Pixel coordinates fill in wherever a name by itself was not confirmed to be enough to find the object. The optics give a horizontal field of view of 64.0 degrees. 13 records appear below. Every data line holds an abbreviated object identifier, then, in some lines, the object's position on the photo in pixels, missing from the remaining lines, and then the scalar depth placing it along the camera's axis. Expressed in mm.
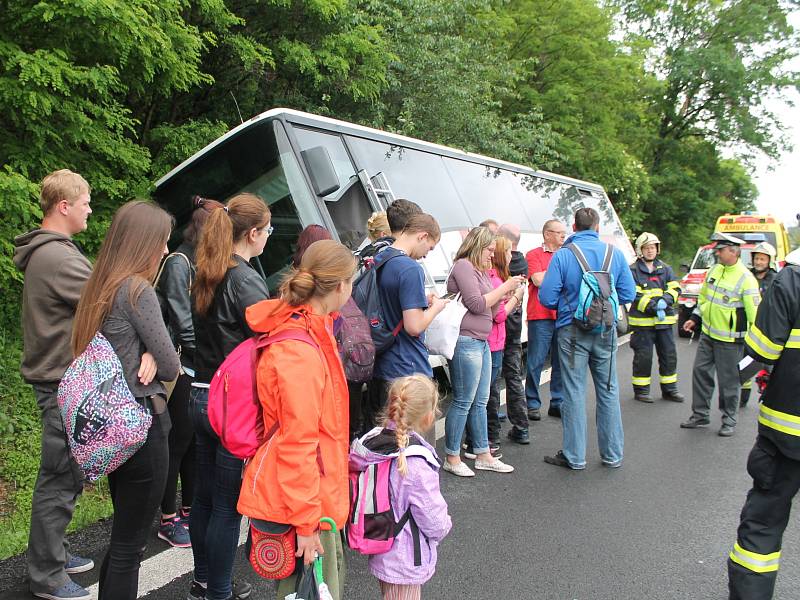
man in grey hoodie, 2879
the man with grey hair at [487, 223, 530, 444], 5367
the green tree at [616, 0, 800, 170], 21156
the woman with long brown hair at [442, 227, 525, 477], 4457
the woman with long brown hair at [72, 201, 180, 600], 2387
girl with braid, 2391
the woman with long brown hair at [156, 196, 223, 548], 3369
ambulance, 14152
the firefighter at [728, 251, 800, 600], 2850
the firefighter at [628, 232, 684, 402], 7062
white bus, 4996
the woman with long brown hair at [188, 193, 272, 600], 2605
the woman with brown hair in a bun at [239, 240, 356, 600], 2012
